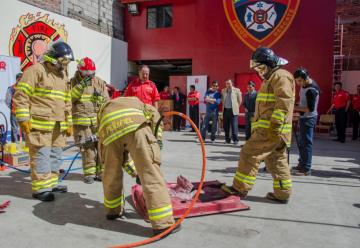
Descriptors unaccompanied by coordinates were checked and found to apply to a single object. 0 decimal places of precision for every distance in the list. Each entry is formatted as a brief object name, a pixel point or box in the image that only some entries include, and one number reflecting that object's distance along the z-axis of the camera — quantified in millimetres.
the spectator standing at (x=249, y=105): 9166
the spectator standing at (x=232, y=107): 9820
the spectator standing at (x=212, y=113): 10320
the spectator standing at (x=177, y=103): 14320
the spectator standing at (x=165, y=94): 14883
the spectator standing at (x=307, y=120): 5859
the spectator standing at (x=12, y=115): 9055
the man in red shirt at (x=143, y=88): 5828
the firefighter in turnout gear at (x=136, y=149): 3107
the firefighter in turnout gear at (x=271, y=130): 4016
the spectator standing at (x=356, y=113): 11766
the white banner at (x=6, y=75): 9258
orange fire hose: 2908
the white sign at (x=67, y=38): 10133
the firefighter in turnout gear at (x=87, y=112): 5117
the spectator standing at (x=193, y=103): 13500
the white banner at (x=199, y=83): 15461
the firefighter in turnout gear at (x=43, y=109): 4129
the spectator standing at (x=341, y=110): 11031
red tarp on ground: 3617
